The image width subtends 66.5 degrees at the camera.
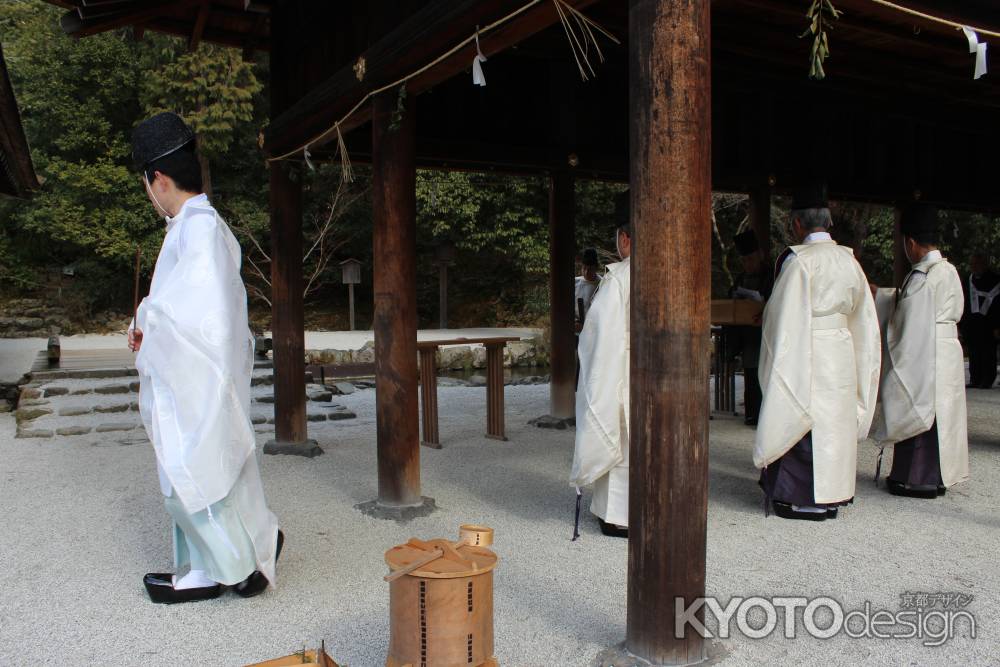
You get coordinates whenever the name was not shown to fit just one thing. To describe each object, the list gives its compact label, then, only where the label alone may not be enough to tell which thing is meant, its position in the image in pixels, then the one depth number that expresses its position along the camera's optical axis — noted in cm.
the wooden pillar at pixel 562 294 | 760
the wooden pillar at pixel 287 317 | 642
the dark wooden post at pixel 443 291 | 2034
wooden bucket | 226
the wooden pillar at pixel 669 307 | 250
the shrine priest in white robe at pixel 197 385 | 316
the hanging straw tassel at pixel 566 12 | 322
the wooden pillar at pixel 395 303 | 456
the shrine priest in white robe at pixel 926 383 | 483
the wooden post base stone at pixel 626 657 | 260
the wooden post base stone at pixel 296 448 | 635
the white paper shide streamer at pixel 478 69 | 361
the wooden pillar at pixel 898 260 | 1026
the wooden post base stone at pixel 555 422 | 748
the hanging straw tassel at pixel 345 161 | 521
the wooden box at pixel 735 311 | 552
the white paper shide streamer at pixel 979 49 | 338
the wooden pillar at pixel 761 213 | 844
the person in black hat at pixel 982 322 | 1052
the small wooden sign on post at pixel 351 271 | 2000
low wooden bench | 668
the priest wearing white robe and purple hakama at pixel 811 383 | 422
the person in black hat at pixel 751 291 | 715
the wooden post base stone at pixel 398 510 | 456
